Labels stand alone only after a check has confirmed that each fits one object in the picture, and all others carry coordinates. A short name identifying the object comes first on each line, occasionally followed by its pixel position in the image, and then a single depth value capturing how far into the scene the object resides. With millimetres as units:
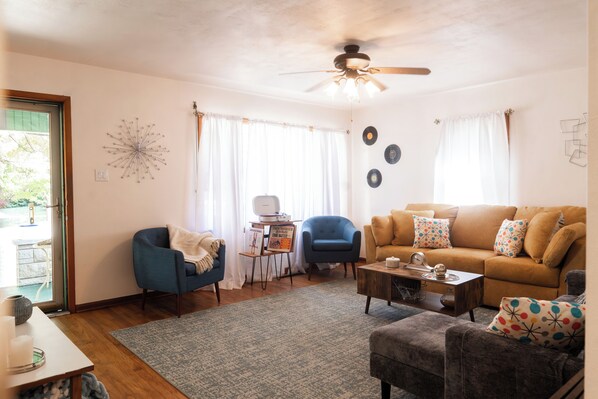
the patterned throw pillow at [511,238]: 4168
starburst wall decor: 4346
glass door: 3818
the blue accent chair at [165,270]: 3869
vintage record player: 5238
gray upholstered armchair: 1565
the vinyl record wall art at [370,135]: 6340
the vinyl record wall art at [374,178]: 6288
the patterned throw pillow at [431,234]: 4777
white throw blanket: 4193
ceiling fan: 3305
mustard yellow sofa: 3691
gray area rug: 2561
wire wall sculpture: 4320
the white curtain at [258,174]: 4984
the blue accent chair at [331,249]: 5371
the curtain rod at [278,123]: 4883
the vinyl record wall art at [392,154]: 6039
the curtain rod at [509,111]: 4852
